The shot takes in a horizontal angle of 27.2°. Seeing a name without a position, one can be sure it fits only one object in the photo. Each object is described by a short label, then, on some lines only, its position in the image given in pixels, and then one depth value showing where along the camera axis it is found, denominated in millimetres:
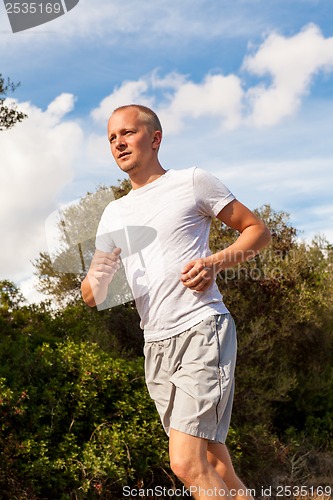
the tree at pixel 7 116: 7938
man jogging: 3150
